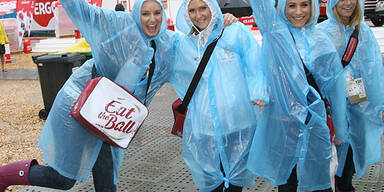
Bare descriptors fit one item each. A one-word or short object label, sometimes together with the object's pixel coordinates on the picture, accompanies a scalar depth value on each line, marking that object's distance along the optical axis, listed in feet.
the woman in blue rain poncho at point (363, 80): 9.96
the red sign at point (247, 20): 35.41
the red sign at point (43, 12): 55.09
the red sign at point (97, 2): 43.13
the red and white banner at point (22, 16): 45.93
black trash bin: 21.49
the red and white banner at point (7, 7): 49.09
